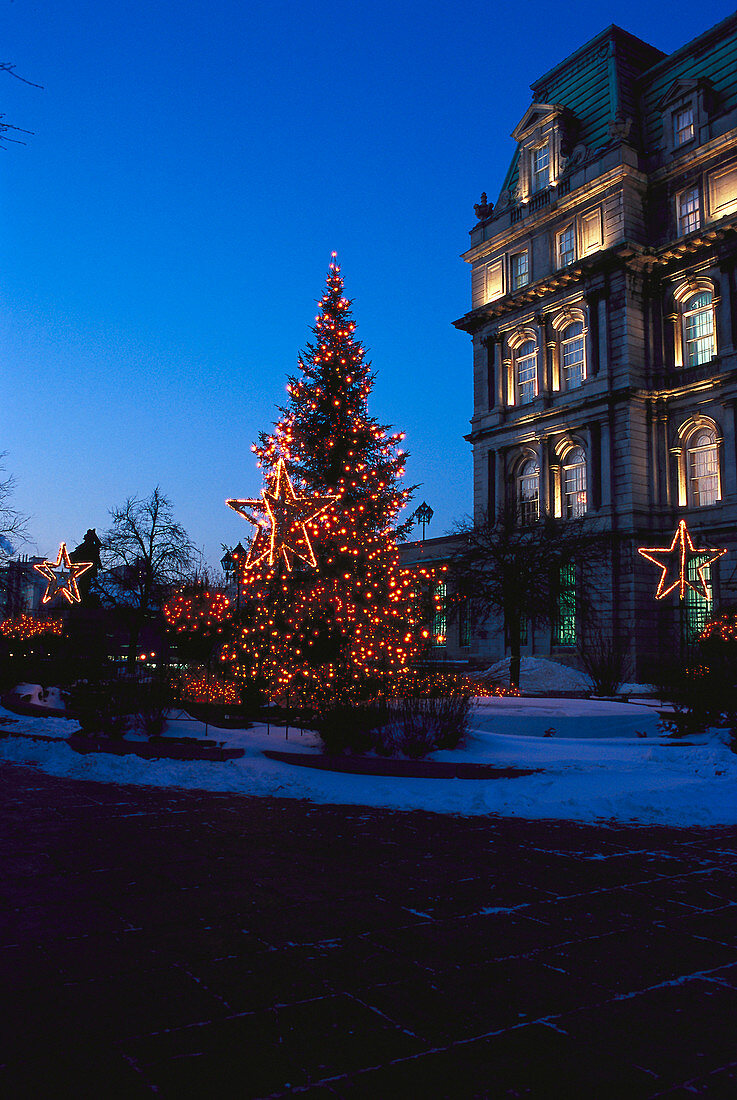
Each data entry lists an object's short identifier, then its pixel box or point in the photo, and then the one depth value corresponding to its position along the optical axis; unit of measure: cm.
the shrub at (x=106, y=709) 1345
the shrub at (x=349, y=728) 1173
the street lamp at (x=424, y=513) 3575
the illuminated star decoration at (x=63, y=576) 3175
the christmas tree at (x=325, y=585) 1689
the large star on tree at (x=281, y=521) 1653
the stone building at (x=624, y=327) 3372
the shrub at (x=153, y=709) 1334
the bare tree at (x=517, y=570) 2772
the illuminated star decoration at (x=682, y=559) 2703
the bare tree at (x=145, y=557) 4947
